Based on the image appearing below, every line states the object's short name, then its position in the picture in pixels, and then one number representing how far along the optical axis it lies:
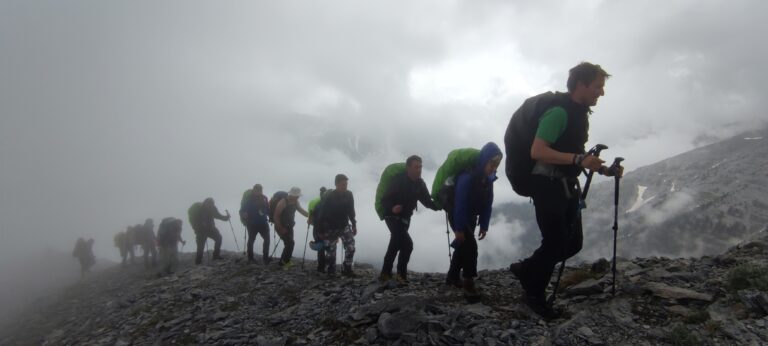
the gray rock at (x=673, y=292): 5.50
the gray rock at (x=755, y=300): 4.81
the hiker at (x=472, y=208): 6.95
